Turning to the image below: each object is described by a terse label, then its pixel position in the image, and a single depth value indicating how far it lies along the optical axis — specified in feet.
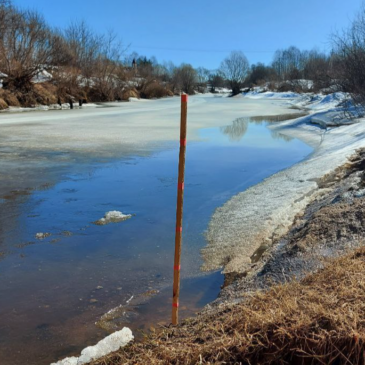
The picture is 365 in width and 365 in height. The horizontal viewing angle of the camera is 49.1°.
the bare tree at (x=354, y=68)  45.44
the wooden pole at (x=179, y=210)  9.29
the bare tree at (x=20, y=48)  92.48
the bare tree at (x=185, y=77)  242.99
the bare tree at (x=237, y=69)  317.42
